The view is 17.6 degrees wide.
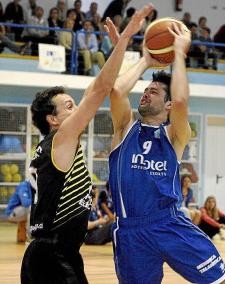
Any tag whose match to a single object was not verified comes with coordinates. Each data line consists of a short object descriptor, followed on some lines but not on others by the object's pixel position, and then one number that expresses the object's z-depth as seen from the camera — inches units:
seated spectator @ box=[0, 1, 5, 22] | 745.0
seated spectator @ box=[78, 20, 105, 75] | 718.5
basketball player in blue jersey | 191.6
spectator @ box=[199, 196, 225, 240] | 597.3
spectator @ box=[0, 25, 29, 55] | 706.2
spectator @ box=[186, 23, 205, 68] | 796.6
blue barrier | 670.5
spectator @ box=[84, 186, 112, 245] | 539.2
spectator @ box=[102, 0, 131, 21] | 821.2
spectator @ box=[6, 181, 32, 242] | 522.9
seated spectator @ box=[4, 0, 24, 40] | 746.8
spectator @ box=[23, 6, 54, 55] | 722.2
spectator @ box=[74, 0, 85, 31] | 773.9
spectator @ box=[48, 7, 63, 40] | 753.0
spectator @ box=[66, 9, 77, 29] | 758.5
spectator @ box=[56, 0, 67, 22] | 782.7
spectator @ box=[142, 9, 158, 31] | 810.7
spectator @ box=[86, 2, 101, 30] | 792.1
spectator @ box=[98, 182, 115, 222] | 559.8
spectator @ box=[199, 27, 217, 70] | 797.2
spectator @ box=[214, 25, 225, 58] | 855.6
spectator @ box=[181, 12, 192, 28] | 834.8
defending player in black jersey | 177.8
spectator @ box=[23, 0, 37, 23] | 760.3
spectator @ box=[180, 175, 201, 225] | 594.2
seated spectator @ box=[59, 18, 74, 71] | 724.7
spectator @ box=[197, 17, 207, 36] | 850.8
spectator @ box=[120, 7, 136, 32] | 784.3
